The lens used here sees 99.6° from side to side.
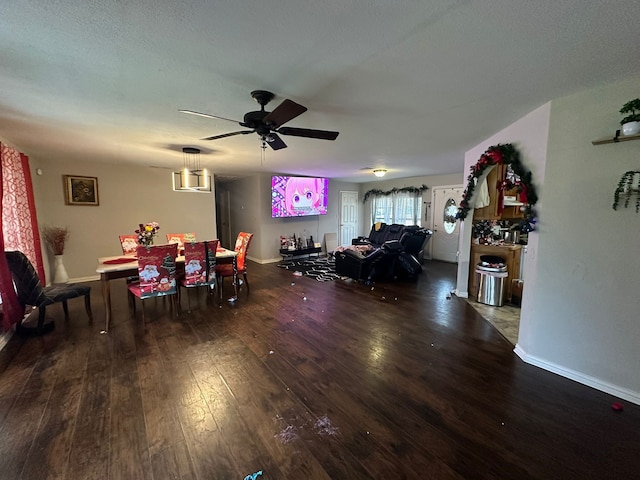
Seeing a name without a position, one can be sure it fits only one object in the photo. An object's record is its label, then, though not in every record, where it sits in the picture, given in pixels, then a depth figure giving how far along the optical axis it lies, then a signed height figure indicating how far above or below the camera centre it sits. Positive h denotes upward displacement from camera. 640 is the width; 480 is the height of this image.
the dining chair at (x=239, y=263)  4.43 -0.82
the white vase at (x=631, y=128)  1.87 +0.57
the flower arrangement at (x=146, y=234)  3.79 -0.29
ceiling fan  1.92 +0.72
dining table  3.18 -0.67
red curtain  2.83 -0.08
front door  7.05 -0.31
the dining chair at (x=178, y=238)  4.73 -0.44
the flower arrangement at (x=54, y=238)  4.76 -0.42
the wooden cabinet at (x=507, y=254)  4.05 -0.65
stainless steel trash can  3.89 -1.05
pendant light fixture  4.13 +0.62
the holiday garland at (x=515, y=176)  2.51 +0.37
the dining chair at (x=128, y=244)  4.29 -0.49
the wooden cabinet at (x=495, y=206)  3.24 +0.07
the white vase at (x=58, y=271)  4.86 -1.02
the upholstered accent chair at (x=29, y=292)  2.92 -0.87
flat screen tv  6.94 +0.45
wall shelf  1.91 +0.52
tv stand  7.37 -1.10
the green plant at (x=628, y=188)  1.96 +0.16
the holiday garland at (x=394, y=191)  7.64 +0.64
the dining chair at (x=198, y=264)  3.66 -0.70
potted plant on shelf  1.87 +0.65
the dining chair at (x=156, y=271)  3.23 -0.71
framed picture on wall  5.01 +0.45
